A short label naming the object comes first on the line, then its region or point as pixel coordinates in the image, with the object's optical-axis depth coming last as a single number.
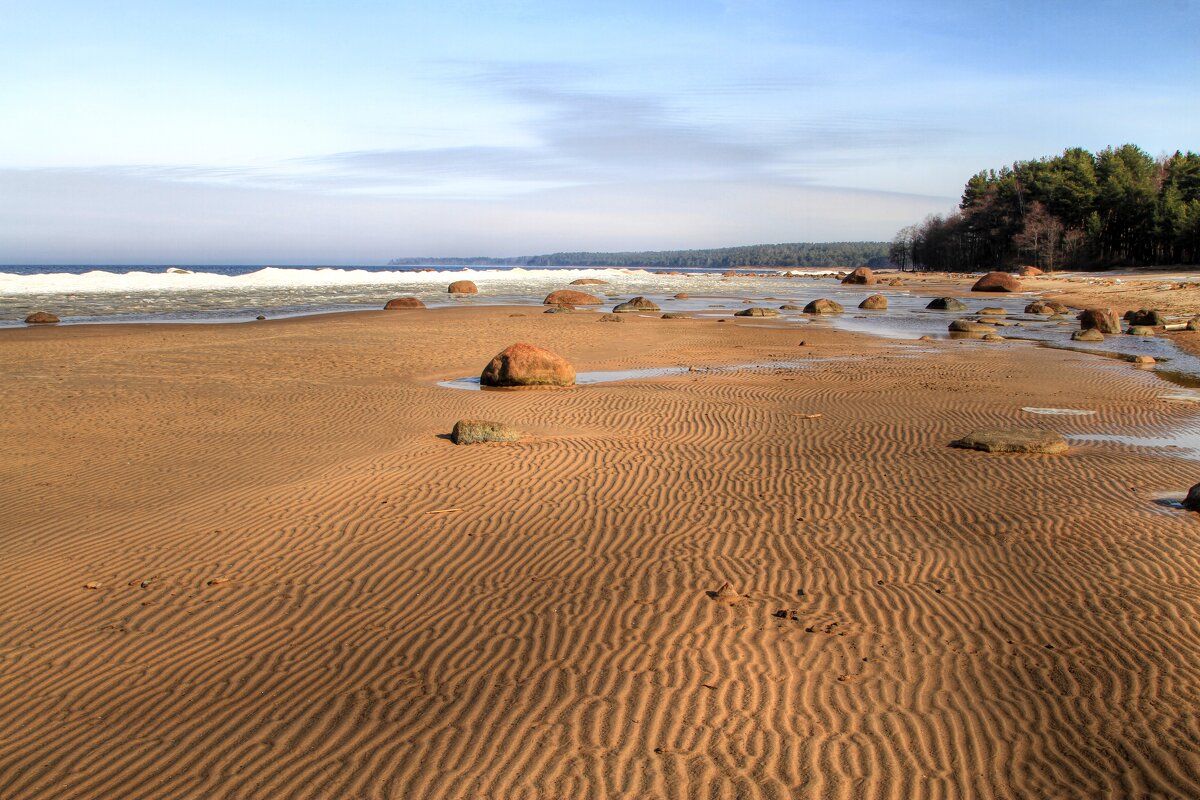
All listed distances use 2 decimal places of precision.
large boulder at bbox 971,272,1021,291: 58.91
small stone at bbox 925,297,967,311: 43.34
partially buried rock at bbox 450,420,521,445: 12.62
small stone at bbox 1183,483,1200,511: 9.43
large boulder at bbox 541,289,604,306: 46.59
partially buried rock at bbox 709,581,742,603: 7.18
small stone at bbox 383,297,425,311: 43.34
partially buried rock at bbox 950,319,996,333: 30.19
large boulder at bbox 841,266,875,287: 79.12
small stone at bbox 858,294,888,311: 45.16
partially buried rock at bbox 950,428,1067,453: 12.20
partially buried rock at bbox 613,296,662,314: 41.71
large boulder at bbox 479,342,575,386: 17.72
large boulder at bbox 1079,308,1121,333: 30.98
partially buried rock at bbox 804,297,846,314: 41.38
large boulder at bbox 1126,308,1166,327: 32.09
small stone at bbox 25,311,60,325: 32.41
